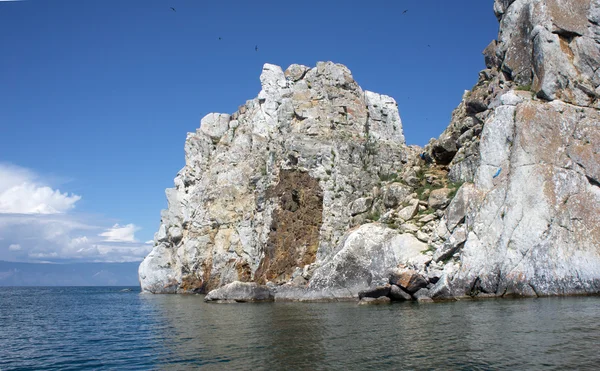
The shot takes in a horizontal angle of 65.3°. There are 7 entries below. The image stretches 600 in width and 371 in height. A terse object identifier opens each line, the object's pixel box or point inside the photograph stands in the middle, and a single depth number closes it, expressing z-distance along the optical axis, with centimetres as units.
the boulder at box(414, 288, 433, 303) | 4064
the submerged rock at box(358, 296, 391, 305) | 4247
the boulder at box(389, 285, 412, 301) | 4253
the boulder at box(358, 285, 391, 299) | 4331
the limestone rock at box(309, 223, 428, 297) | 4831
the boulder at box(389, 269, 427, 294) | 4212
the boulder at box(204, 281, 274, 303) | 5494
